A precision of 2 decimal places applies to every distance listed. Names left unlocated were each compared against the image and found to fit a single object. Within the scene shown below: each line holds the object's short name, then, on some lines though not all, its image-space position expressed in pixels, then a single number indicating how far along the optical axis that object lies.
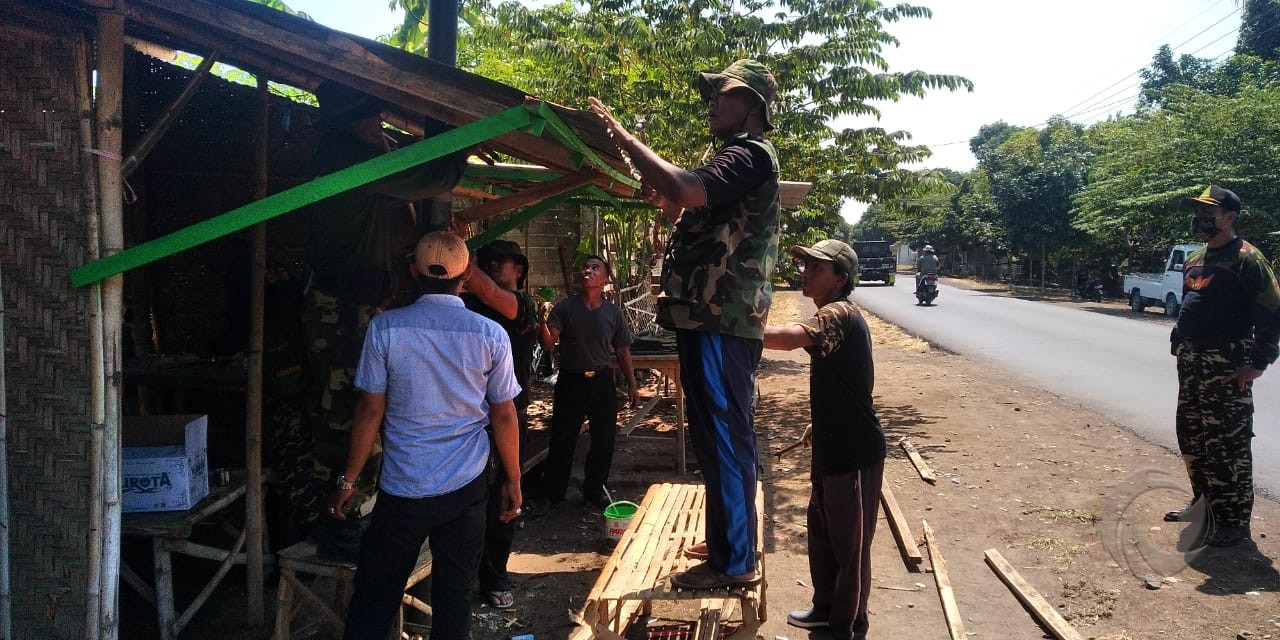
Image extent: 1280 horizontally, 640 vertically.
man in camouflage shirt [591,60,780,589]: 3.02
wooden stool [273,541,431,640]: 3.42
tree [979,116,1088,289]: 32.75
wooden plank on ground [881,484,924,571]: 5.03
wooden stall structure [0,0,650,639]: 2.74
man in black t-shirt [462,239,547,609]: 4.38
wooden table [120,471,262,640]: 3.50
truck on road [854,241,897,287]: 36.91
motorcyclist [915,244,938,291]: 24.86
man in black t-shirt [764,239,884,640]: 3.62
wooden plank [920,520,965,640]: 4.07
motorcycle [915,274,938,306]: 24.97
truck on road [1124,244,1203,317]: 20.66
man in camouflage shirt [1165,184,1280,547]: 4.88
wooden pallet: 3.11
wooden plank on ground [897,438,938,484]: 6.76
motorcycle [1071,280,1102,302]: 27.61
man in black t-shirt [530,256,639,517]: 6.12
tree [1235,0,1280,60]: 29.31
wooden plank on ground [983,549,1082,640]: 3.96
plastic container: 5.30
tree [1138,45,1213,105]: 33.08
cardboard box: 3.61
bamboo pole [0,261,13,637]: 2.74
